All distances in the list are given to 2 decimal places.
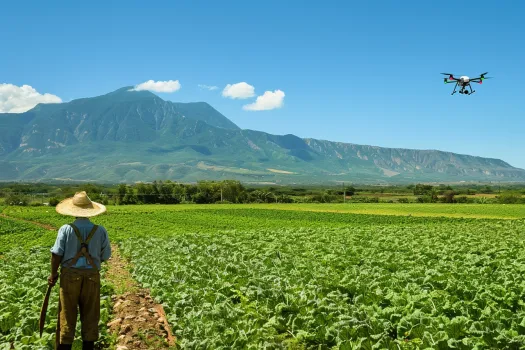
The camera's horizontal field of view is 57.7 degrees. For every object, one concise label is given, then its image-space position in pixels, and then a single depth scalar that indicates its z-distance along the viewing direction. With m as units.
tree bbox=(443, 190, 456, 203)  87.68
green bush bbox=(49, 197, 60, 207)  82.86
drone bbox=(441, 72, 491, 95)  26.16
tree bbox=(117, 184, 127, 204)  89.88
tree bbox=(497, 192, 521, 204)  84.65
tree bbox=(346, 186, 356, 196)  111.70
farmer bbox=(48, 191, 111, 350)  8.09
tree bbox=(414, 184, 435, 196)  112.81
